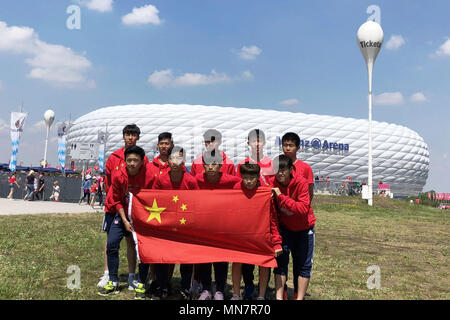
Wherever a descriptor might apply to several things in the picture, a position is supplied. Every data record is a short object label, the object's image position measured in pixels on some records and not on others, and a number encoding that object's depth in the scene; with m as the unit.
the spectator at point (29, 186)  19.56
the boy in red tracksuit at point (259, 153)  4.12
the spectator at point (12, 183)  20.39
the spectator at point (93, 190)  17.35
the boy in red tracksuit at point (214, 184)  4.06
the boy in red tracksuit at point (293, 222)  3.84
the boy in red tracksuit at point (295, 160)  4.16
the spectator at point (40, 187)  19.83
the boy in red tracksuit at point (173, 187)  4.21
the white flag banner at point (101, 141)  31.17
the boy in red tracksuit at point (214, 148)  4.32
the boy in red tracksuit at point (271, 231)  3.91
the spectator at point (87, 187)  19.88
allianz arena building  60.97
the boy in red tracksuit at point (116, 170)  4.52
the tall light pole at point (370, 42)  25.16
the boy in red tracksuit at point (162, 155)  4.68
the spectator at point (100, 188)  18.23
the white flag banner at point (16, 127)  23.39
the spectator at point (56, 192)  20.09
